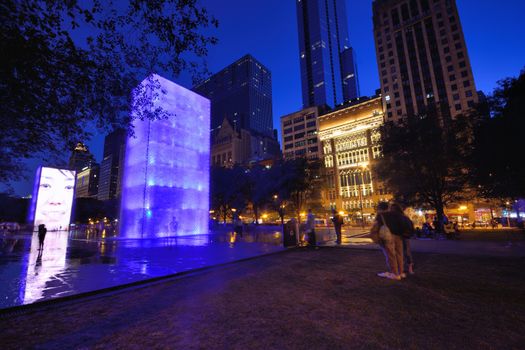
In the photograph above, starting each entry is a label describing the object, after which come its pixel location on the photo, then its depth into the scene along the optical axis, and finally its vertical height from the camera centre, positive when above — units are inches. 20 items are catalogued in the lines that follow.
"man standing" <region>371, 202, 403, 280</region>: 262.5 -21.1
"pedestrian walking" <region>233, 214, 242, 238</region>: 948.3 -12.1
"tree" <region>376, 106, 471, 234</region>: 912.9 +222.1
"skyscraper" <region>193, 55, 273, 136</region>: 7381.9 +3768.4
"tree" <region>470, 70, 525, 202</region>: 593.0 +175.5
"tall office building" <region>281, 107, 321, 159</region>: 4188.0 +1477.3
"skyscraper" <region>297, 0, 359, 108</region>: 6304.1 +4329.9
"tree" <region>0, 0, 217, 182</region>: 237.3 +170.8
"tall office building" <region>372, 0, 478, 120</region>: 3078.0 +2080.9
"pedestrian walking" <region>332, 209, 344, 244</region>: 584.9 -6.8
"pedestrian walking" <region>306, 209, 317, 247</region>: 542.3 -23.0
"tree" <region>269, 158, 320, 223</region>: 1676.9 +276.4
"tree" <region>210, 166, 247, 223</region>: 2005.4 +296.6
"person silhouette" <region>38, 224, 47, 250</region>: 556.4 -8.8
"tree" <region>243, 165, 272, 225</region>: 1723.7 +256.4
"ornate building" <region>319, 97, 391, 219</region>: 3339.1 +918.2
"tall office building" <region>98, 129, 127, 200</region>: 7180.1 +1453.0
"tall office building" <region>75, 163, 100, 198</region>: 7390.8 +1665.2
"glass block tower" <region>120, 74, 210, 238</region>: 945.5 +203.7
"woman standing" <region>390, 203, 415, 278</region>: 264.9 -17.9
